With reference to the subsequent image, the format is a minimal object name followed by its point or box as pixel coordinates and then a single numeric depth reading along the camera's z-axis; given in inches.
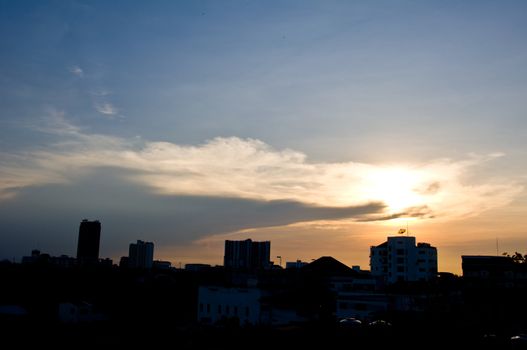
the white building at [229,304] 2625.5
